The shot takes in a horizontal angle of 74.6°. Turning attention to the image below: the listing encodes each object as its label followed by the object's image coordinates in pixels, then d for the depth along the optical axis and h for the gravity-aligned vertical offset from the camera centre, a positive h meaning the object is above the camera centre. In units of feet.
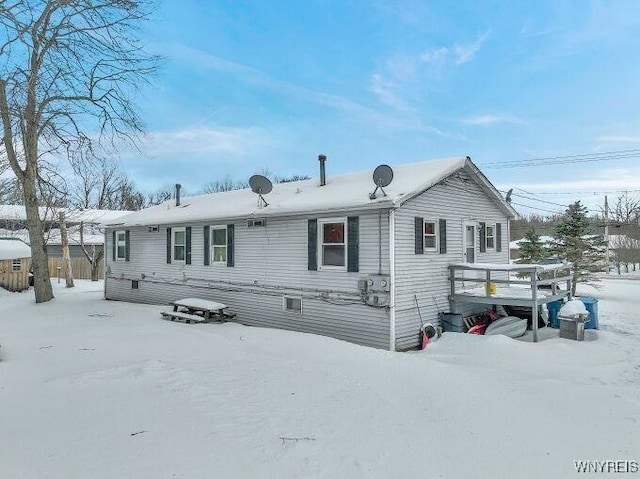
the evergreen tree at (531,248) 78.23 -0.25
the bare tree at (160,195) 186.57 +25.46
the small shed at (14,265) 69.77 -2.17
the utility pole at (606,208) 118.48 +11.19
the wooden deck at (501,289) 32.09 -3.76
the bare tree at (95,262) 88.59 -2.15
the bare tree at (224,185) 181.47 +28.56
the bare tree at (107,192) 111.55 +19.81
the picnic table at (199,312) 37.93 -5.73
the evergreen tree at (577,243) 70.28 +0.59
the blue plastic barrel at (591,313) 35.83 -5.71
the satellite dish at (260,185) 39.73 +6.18
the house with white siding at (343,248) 31.73 +0.11
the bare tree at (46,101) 30.58 +14.66
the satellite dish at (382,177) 31.14 +5.37
